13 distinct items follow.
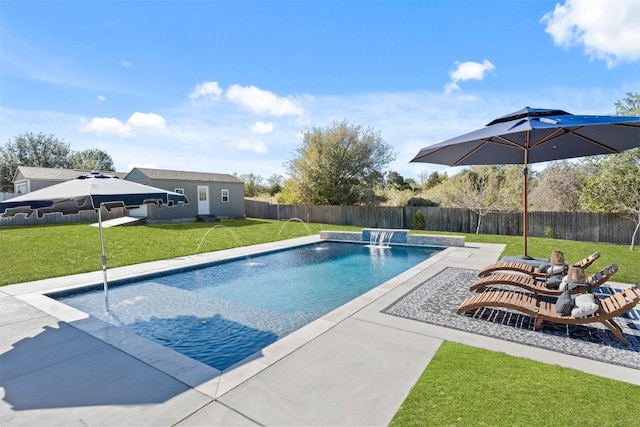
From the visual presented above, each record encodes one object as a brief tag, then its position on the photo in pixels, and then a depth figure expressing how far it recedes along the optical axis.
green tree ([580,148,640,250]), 11.13
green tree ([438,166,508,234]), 16.74
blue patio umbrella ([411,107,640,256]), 4.54
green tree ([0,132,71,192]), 33.47
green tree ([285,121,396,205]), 23.81
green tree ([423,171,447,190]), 29.33
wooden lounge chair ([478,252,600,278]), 6.00
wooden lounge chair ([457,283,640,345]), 3.72
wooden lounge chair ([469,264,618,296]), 4.88
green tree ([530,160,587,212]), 15.74
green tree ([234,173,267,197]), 38.78
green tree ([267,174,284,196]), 38.38
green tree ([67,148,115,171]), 40.53
